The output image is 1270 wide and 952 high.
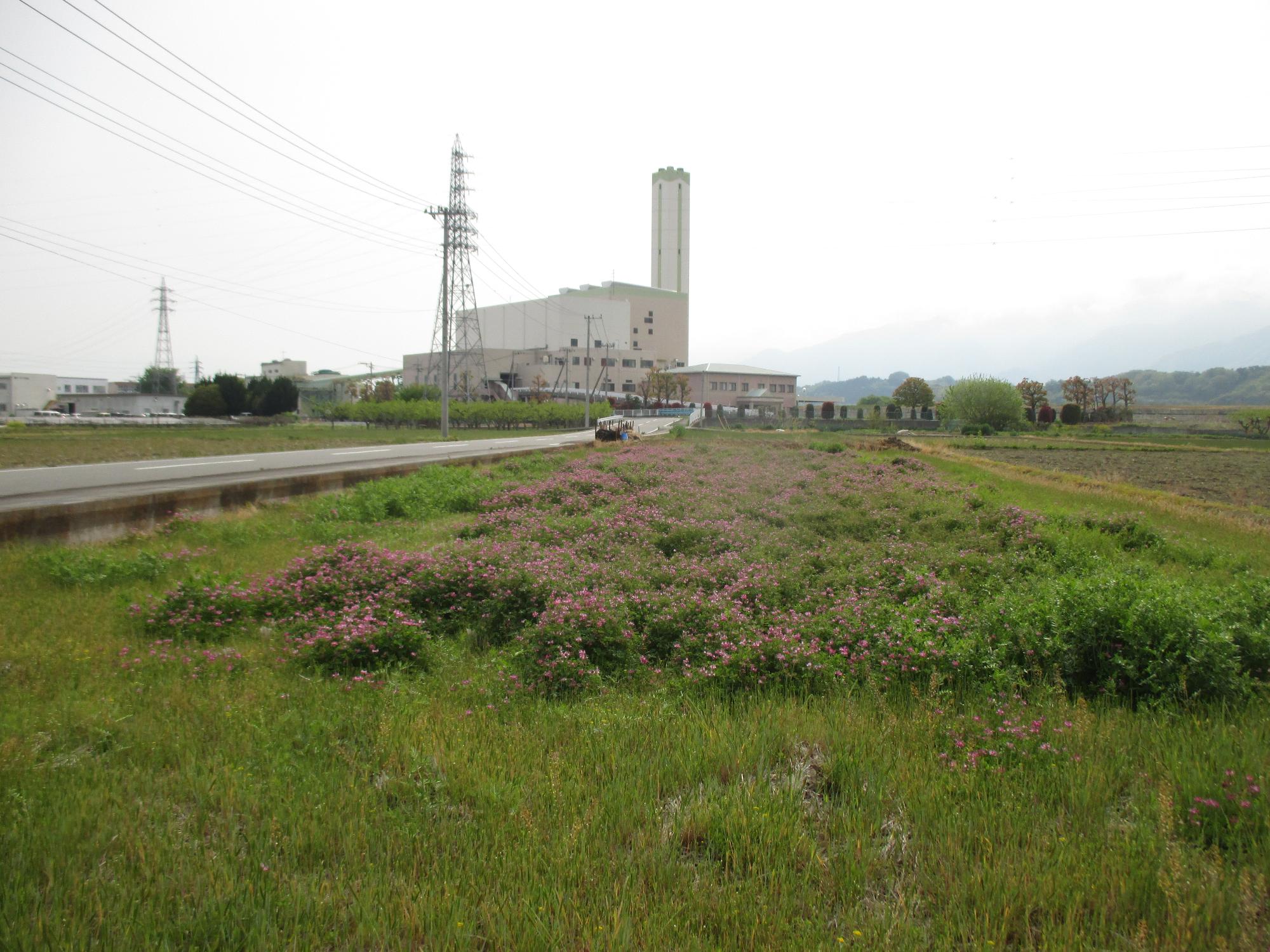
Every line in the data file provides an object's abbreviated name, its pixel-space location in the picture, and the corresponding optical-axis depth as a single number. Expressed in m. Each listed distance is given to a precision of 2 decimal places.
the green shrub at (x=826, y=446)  28.78
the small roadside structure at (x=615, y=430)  36.00
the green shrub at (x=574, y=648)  4.94
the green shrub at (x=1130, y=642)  4.53
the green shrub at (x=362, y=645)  5.16
